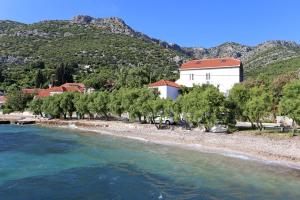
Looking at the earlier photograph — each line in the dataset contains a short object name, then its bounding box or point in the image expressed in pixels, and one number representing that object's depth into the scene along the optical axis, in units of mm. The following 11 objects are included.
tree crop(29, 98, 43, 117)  104062
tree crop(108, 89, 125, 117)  82438
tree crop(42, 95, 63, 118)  96750
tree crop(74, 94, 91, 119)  91125
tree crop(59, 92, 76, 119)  95125
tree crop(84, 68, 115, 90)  126688
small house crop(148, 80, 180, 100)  89500
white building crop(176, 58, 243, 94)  91688
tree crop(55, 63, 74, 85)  151375
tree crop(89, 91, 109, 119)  86688
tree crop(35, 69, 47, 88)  150500
